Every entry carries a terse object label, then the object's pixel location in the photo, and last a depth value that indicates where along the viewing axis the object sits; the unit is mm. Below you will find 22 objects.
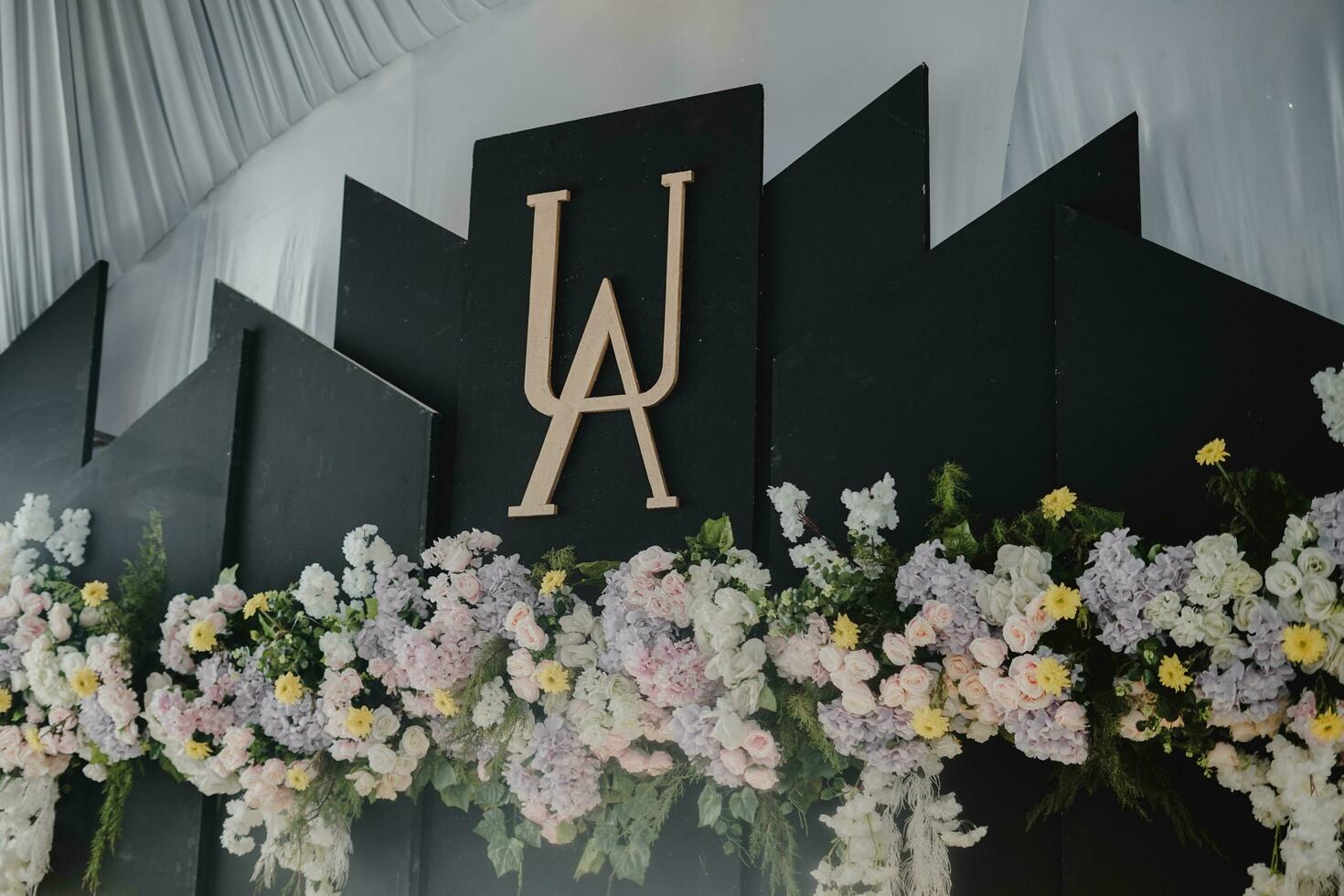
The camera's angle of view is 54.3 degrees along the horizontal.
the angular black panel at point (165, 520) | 4152
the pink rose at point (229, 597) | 3973
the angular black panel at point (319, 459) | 3988
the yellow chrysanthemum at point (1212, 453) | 2785
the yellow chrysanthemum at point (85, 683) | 4000
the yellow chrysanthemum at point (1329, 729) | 2504
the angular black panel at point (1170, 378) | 2945
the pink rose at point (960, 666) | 2949
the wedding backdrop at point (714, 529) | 2893
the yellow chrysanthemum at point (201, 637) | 3865
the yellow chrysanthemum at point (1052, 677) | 2742
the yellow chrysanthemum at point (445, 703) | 3494
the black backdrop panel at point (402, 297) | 4164
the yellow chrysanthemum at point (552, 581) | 3461
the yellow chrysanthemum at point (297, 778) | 3646
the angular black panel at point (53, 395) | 4922
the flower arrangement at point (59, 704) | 4008
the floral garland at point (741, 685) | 2688
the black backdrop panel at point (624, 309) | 3676
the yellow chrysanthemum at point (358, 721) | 3588
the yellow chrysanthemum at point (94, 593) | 4125
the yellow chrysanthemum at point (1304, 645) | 2531
